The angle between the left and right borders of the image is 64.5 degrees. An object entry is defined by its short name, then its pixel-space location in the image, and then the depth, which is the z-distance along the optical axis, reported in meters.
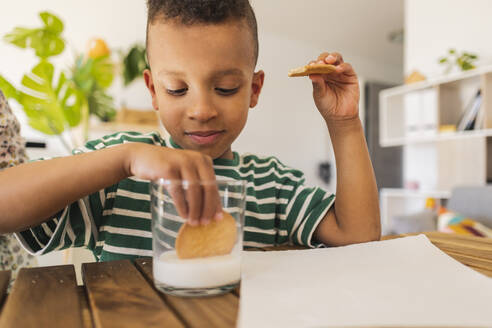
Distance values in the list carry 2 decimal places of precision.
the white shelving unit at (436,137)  2.89
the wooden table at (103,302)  0.35
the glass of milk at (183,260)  0.41
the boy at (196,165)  0.52
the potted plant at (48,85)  2.21
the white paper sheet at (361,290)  0.34
